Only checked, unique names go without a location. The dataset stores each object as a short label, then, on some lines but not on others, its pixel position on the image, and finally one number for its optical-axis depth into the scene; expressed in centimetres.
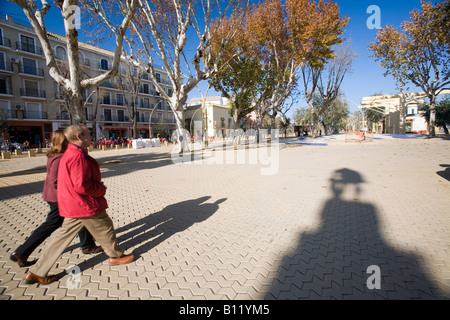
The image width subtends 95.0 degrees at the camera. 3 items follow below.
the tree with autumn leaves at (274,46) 1672
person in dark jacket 254
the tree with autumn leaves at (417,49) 1756
